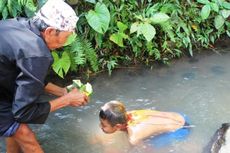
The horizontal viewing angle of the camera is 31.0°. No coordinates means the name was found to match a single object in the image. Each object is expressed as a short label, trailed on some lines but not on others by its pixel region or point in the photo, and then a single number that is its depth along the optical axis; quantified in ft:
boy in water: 13.88
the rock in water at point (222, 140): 13.34
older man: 10.29
